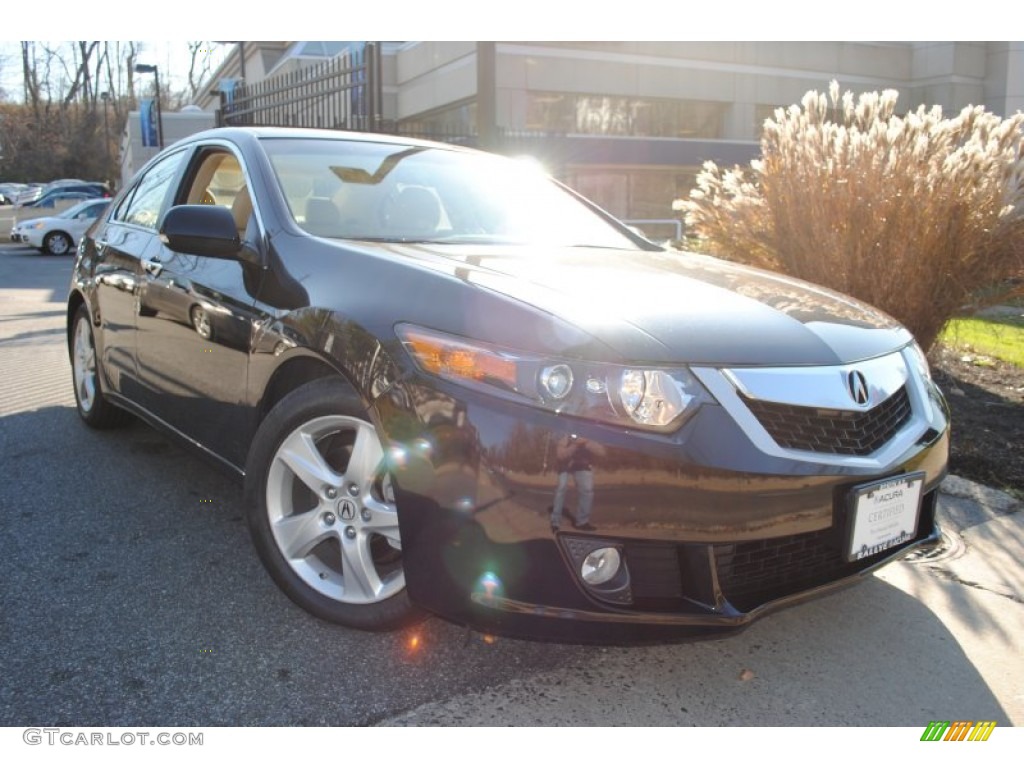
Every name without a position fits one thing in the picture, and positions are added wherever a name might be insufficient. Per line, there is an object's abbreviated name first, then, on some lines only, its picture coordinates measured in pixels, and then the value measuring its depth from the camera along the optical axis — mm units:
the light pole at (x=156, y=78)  26016
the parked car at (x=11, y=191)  38772
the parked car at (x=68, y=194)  27297
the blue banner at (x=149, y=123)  27031
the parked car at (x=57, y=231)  22484
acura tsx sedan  2094
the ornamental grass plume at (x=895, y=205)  5477
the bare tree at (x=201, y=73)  21984
